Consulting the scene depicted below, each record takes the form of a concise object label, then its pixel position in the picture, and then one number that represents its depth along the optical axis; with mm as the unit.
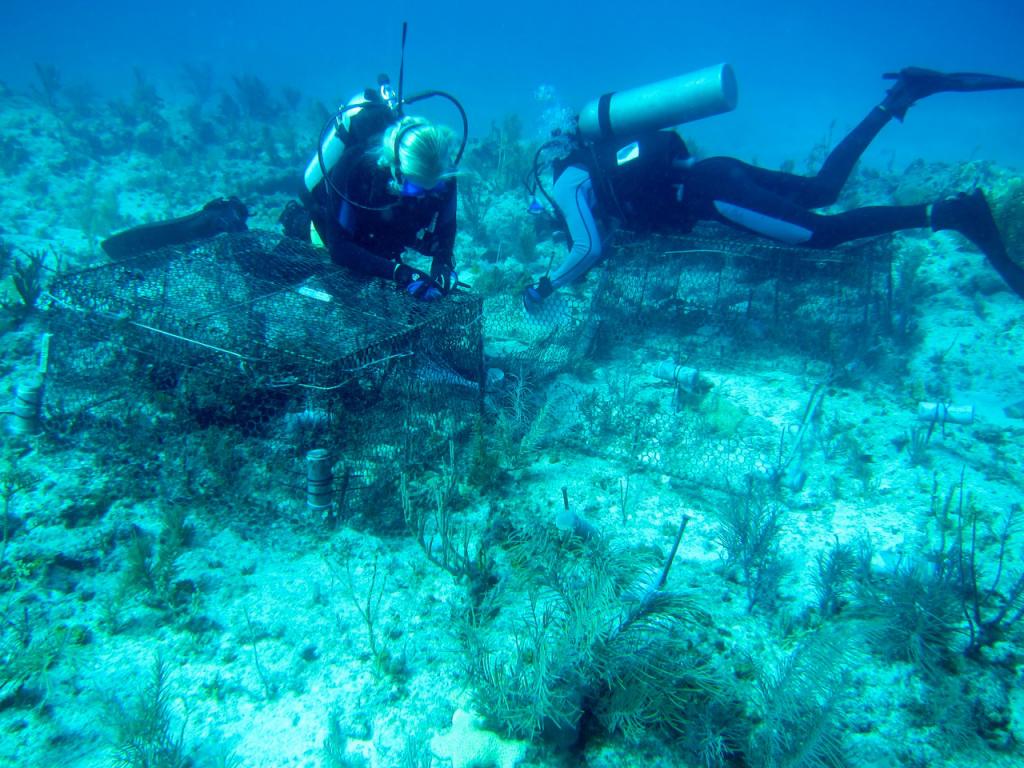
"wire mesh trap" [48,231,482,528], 3408
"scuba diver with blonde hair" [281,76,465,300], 3926
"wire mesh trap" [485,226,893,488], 4734
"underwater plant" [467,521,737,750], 2244
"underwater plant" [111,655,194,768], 2191
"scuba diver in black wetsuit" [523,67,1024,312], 5398
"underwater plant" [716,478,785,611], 3068
